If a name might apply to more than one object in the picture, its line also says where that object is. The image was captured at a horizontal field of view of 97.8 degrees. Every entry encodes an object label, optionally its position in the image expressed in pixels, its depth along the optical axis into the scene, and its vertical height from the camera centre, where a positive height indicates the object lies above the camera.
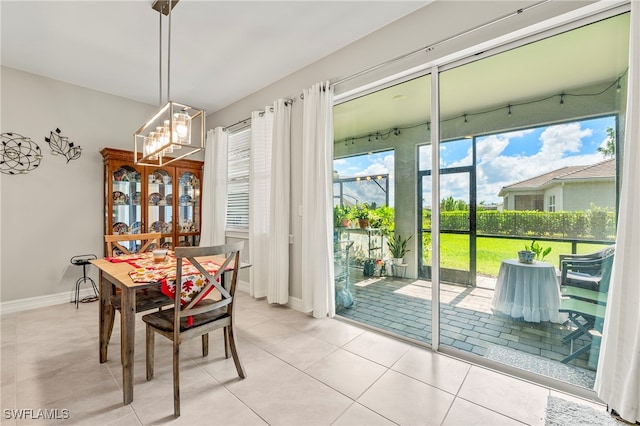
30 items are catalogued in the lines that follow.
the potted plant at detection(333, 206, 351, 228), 3.13 -0.08
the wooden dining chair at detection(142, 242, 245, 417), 1.68 -0.73
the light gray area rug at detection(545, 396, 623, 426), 1.55 -1.17
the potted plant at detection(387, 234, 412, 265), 2.64 -0.36
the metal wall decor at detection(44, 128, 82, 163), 3.57 +0.80
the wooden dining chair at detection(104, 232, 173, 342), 2.12 -0.72
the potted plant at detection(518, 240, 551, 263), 1.99 -0.30
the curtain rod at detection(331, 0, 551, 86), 1.88 +1.34
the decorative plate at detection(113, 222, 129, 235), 3.89 -0.28
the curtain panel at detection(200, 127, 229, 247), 4.38 +0.31
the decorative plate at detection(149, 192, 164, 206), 4.18 +0.15
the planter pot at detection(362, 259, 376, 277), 2.93 -0.61
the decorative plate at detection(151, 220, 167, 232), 4.18 -0.27
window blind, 4.25 +0.45
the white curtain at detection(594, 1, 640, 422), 1.47 -0.37
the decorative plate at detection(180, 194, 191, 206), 4.55 +0.16
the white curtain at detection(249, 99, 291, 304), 3.41 +0.10
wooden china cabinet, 3.83 +0.15
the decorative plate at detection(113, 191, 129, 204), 3.90 +0.15
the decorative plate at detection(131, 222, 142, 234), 4.04 -0.27
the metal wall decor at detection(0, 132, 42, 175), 3.28 +0.64
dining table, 1.72 -0.58
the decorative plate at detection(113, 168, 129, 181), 3.88 +0.47
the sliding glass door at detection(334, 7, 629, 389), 1.80 +0.10
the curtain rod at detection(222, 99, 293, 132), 3.42 +1.30
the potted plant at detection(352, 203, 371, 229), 2.97 -0.05
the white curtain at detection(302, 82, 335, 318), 2.97 +0.07
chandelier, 2.06 +0.61
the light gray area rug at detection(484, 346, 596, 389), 1.82 -1.09
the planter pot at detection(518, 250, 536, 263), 2.04 -0.33
